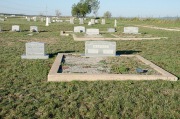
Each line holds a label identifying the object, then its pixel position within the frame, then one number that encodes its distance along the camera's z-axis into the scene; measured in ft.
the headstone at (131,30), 63.67
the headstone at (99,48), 27.61
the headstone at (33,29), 63.32
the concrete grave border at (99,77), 18.76
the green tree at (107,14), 258.15
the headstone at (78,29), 65.29
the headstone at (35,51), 26.74
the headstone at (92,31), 56.18
